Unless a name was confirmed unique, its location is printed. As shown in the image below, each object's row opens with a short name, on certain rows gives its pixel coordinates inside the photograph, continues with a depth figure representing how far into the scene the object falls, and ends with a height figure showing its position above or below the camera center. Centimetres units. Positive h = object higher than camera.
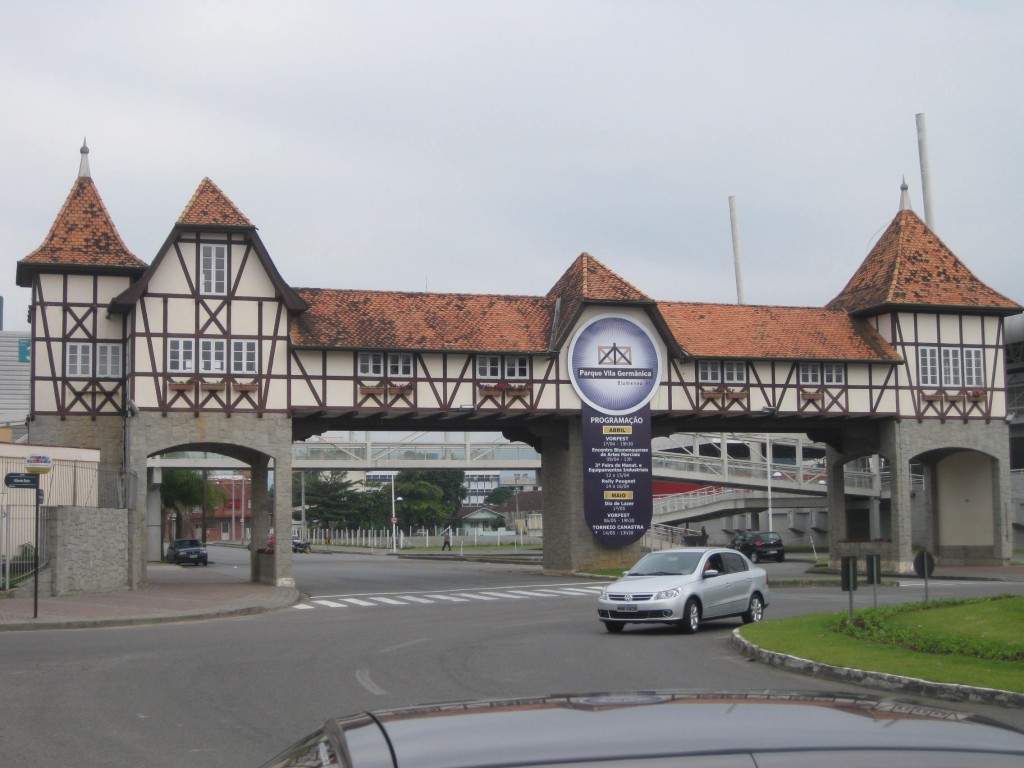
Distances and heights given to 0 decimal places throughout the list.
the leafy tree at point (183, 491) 7450 +10
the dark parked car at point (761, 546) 5922 -306
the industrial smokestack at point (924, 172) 6134 +1581
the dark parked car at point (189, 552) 6388 -313
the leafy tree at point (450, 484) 12506 +47
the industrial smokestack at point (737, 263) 7088 +1286
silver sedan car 2169 -197
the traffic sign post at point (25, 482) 2518 +29
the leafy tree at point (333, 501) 10850 -98
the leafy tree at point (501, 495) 16081 -101
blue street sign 2536 +31
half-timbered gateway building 3850 +423
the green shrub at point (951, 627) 1574 -217
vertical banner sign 4284 +245
